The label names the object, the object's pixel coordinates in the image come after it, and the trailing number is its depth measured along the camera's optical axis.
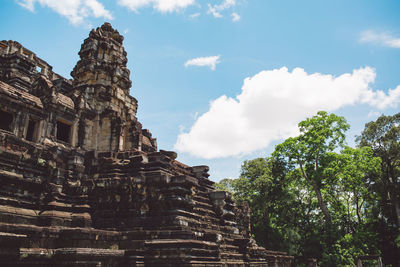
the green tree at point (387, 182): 29.55
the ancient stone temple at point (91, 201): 8.48
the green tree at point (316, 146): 27.45
